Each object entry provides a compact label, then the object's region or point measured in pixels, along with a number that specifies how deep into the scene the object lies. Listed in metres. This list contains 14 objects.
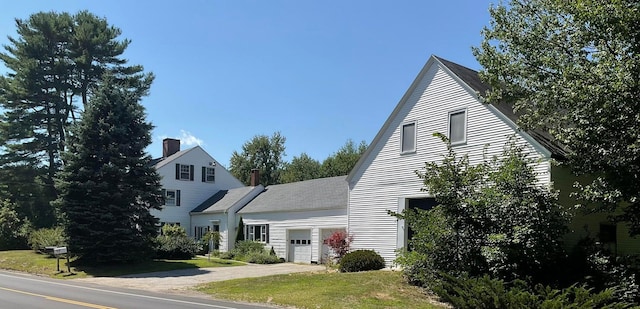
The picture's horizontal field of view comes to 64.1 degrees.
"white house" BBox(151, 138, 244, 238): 41.25
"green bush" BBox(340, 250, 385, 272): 21.30
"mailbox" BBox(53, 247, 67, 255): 25.27
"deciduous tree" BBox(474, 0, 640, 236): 13.04
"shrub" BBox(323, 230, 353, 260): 23.97
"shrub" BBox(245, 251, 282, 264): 30.89
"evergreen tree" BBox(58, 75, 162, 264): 27.45
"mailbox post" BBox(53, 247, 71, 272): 25.27
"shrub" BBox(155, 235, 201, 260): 32.16
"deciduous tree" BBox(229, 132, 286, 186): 75.31
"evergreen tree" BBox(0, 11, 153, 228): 43.41
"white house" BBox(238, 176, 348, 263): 28.58
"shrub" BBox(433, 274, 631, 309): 11.88
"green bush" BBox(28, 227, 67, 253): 29.95
